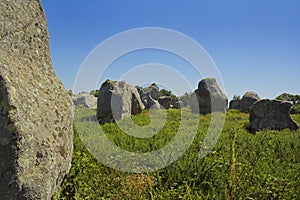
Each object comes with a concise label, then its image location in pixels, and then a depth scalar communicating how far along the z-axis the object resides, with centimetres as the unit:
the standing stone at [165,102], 2620
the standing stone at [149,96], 2447
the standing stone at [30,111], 328
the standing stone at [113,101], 1423
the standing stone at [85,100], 2355
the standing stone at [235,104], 2718
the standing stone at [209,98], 1994
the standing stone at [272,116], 1243
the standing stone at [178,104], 2939
